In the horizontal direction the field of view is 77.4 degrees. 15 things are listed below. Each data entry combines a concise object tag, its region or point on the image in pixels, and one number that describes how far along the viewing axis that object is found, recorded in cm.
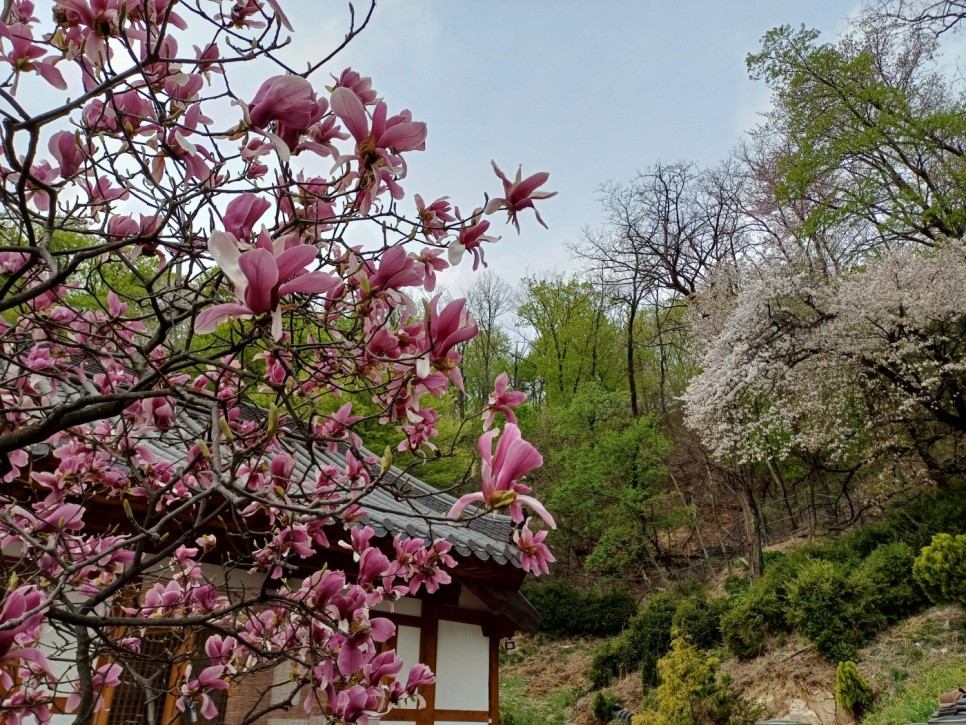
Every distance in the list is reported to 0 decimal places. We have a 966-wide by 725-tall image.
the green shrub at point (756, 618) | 810
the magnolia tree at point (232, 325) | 96
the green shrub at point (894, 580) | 729
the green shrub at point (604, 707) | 864
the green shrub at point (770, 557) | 1036
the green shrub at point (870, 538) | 894
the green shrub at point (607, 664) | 991
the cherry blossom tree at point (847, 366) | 794
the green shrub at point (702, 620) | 913
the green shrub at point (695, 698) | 604
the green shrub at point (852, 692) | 586
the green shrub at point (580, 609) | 1189
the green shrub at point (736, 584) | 1026
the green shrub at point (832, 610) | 707
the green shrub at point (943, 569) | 643
